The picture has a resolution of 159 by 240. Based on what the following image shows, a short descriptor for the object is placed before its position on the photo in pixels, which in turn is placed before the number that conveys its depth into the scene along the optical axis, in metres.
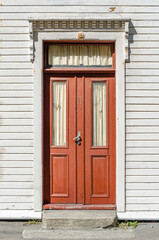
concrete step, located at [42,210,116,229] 4.97
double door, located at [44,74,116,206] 5.49
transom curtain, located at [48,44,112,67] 5.51
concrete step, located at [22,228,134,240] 4.68
